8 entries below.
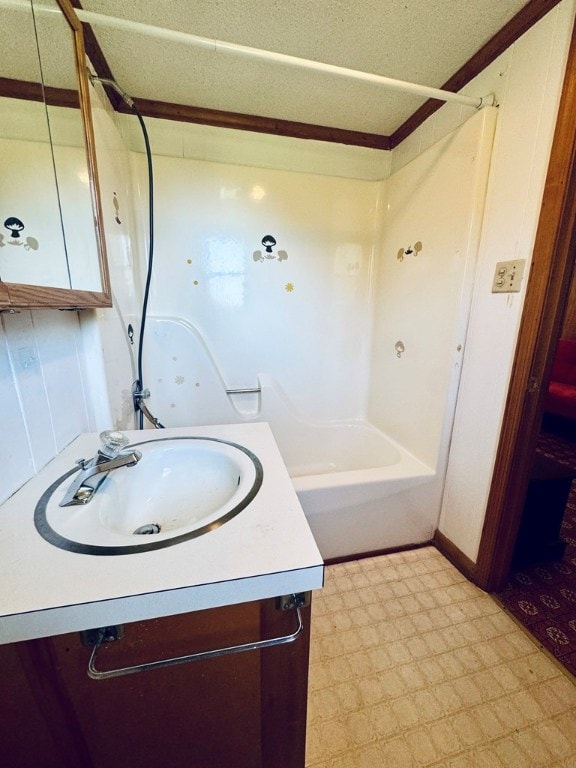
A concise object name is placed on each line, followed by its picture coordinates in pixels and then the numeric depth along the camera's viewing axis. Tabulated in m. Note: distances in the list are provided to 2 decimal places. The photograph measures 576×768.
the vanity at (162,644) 0.45
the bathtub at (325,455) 1.49
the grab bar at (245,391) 2.09
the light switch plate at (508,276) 1.17
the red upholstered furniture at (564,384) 2.96
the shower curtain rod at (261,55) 0.89
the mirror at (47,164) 0.70
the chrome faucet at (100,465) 0.66
